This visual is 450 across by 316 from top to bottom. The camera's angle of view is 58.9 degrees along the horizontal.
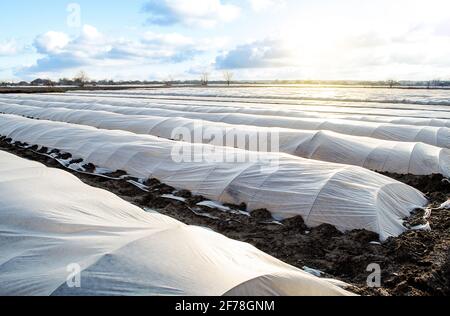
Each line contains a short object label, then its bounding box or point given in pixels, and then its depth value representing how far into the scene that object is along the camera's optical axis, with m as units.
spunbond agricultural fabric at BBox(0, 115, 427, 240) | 7.92
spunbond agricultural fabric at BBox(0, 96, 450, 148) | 14.97
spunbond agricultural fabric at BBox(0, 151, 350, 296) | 3.85
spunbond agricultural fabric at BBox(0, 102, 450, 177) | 11.75
